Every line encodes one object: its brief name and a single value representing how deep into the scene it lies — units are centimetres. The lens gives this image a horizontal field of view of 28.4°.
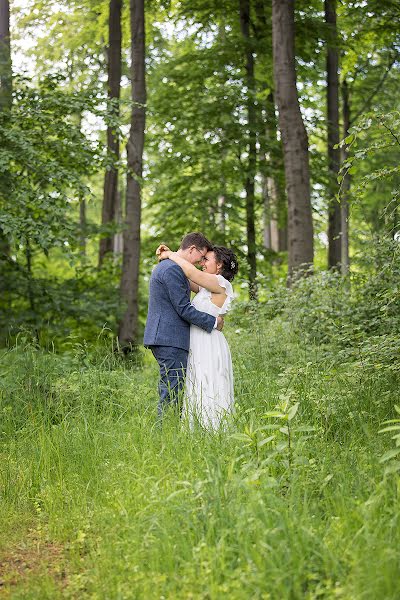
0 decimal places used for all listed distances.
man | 667
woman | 666
